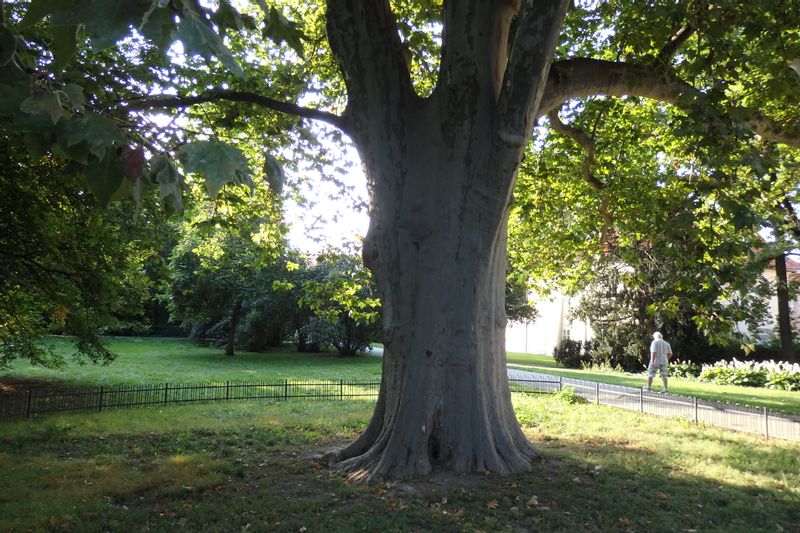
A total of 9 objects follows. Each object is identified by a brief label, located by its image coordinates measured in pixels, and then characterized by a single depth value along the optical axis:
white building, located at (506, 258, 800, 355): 33.94
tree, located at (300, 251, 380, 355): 11.73
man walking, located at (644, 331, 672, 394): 17.45
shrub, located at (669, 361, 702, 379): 26.50
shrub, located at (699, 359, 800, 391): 21.64
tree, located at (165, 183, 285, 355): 12.28
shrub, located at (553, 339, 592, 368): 34.44
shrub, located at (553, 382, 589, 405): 16.17
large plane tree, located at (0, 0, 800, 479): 6.62
